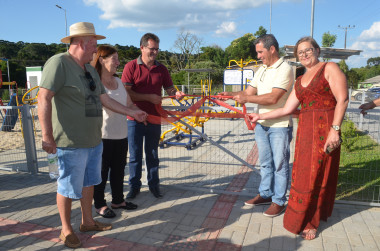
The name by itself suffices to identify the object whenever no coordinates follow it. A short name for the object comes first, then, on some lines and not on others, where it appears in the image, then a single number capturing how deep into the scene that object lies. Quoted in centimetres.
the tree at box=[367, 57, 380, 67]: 12288
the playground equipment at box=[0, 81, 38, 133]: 607
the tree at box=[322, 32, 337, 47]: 5562
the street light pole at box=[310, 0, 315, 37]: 1628
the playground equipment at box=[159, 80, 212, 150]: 718
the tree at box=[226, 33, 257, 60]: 5003
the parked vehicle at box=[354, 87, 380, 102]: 1334
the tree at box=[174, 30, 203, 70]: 4764
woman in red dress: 254
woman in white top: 319
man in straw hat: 228
